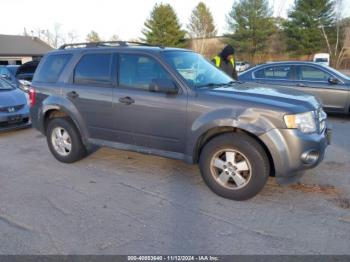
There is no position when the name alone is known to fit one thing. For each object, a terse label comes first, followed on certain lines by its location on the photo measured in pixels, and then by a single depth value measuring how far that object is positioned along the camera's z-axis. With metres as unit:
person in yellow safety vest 7.54
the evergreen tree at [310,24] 39.81
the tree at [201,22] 55.84
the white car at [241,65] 34.91
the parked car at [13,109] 7.42
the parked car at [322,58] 33.53
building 37.19
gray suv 3.61
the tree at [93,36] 75.06
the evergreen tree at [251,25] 44.16
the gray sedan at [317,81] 8.17
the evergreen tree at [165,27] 46.81
